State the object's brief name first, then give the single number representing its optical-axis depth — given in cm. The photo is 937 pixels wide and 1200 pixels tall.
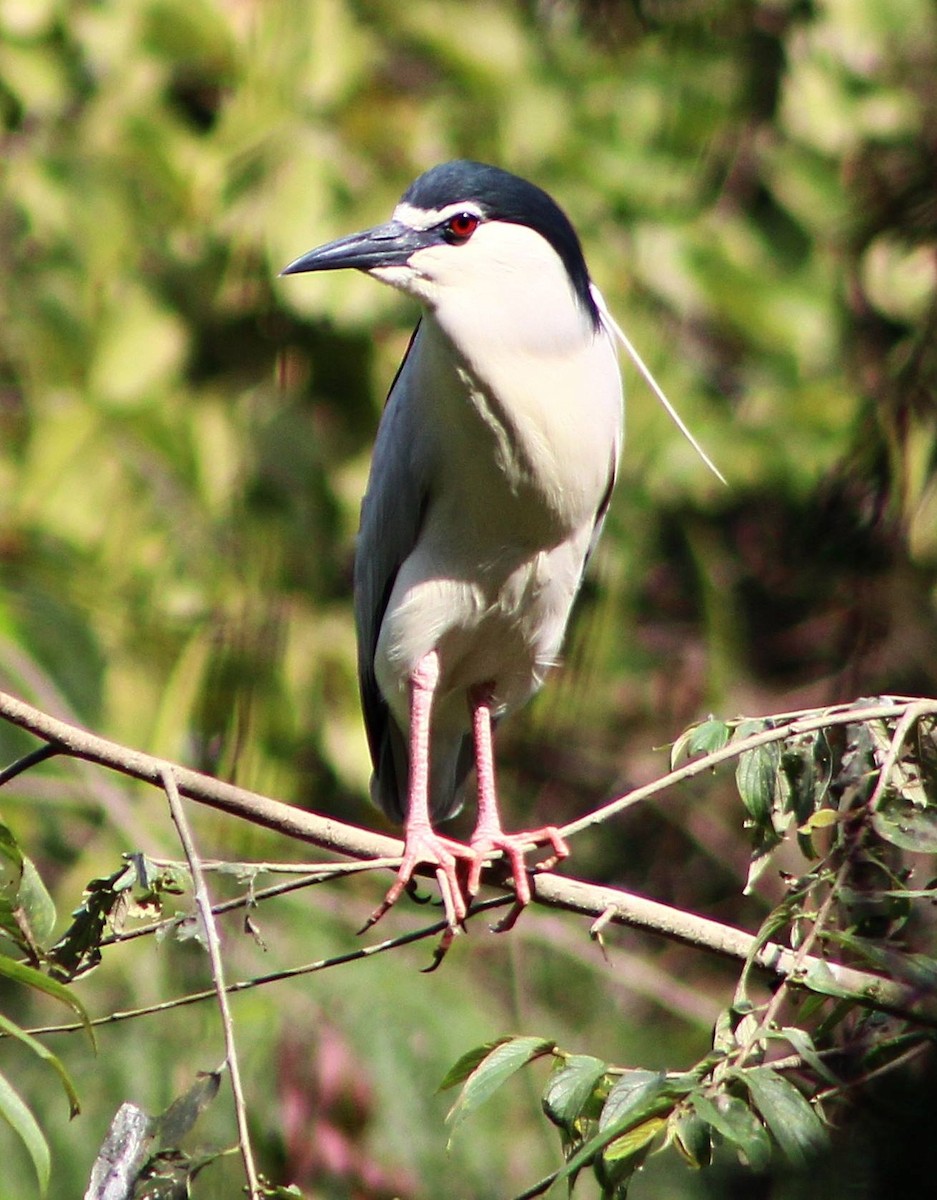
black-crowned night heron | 1161
